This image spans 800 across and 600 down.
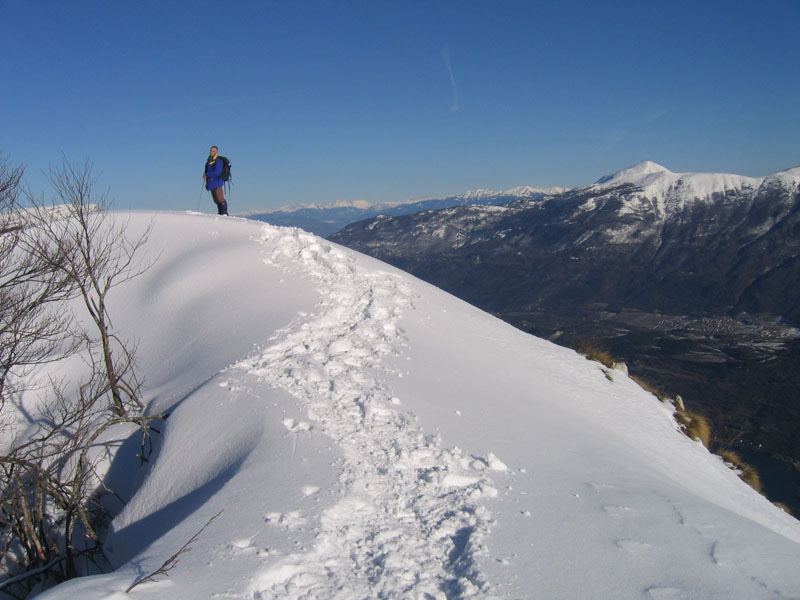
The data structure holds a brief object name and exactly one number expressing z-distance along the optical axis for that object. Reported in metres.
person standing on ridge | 14.85
